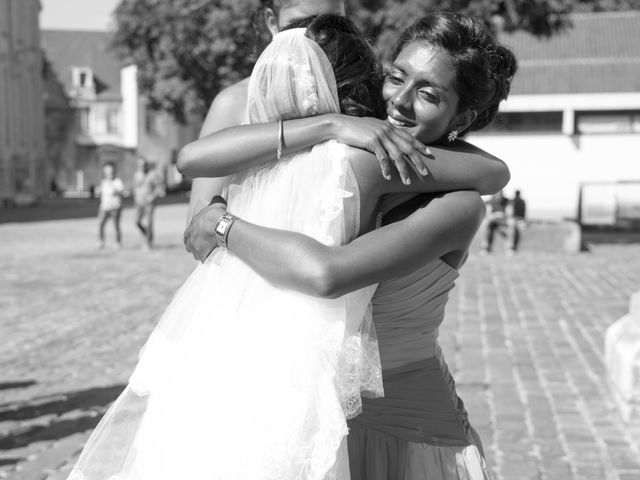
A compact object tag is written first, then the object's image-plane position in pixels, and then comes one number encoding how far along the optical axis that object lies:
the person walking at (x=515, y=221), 17.64
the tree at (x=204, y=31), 16.17
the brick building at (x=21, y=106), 45.97
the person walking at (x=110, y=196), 18.44
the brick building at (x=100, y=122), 70.56
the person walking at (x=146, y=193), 18.11
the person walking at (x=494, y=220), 17.53
